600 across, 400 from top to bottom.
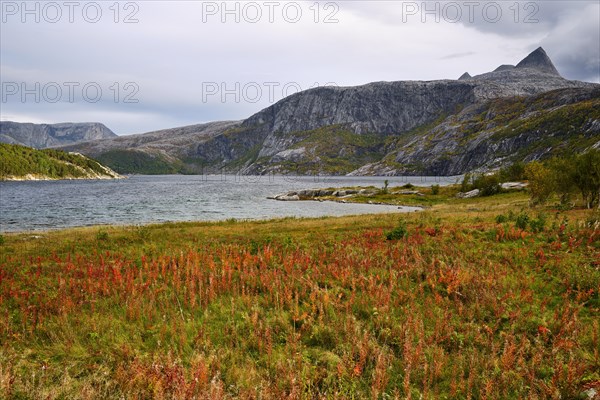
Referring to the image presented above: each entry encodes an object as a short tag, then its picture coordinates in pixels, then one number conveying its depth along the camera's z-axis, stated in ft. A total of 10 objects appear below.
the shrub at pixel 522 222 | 70.28
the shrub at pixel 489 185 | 286.46
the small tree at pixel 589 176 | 117.50
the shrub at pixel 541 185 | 150.83
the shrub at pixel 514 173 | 342.87
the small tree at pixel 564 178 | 131.44
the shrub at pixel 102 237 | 82.11
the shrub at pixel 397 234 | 69.00
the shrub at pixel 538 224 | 68.03
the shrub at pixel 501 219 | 80.10
